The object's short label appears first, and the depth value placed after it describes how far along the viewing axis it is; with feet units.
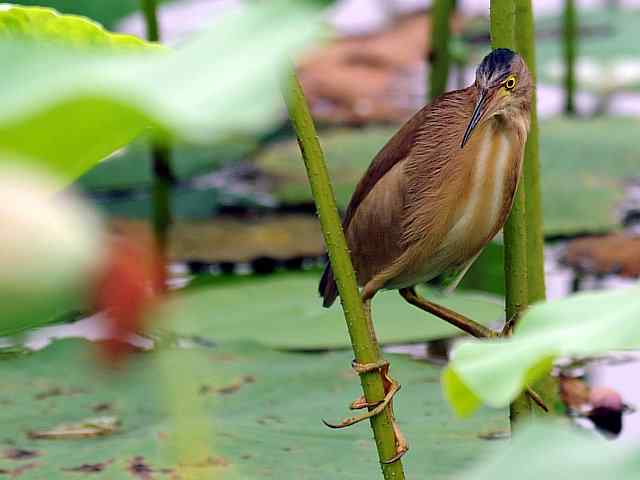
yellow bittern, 19.36
